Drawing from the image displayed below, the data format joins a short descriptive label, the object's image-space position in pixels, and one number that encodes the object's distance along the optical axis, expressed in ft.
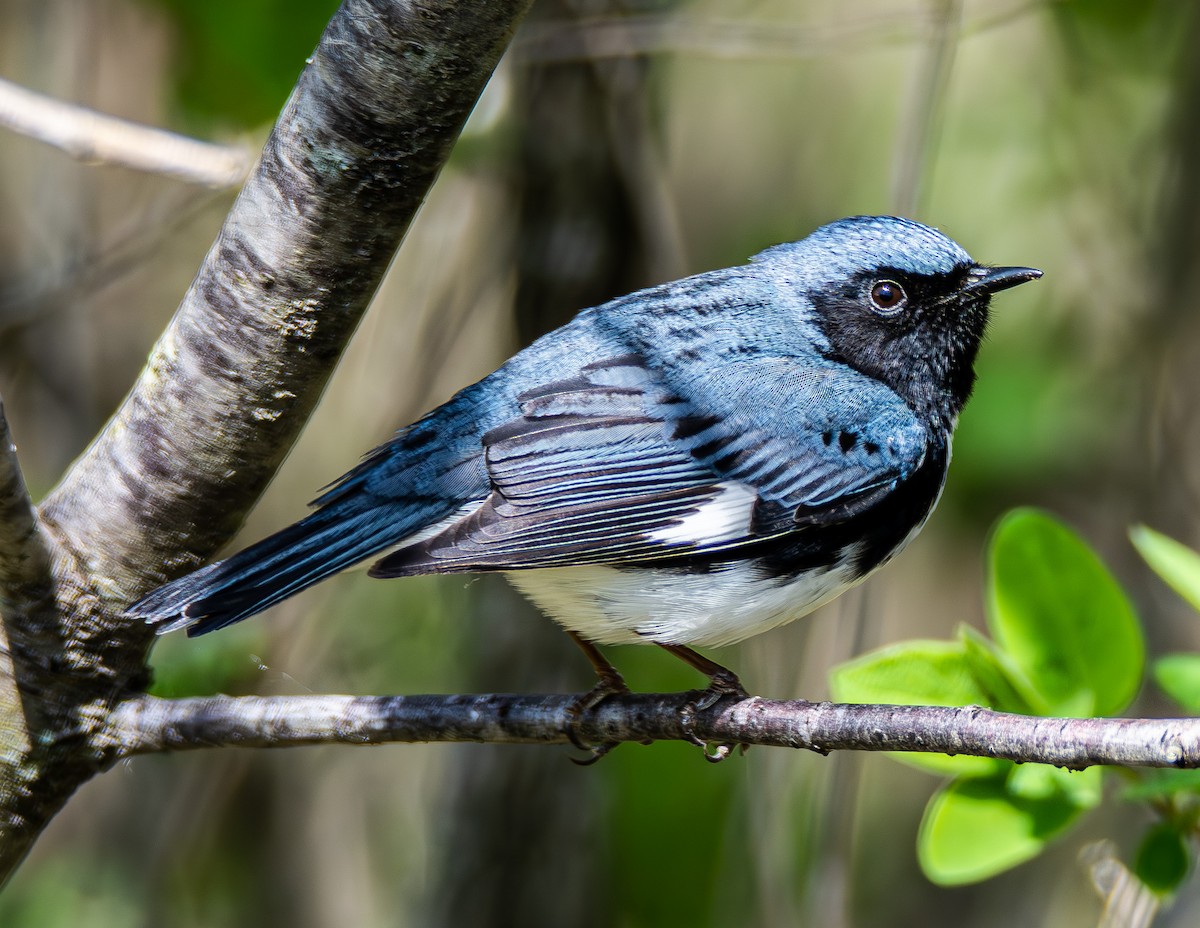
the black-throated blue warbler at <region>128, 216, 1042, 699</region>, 15.49
